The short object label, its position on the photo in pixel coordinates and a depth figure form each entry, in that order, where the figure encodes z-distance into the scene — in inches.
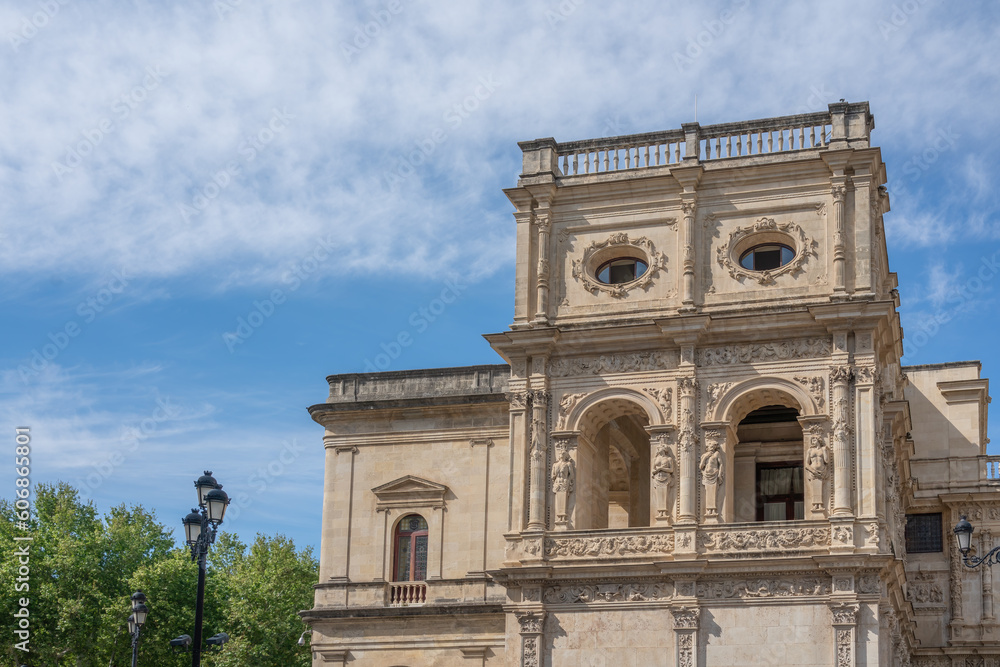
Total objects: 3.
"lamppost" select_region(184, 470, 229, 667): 861.2
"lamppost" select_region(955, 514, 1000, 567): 930.7
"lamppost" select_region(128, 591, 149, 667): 1080.8
